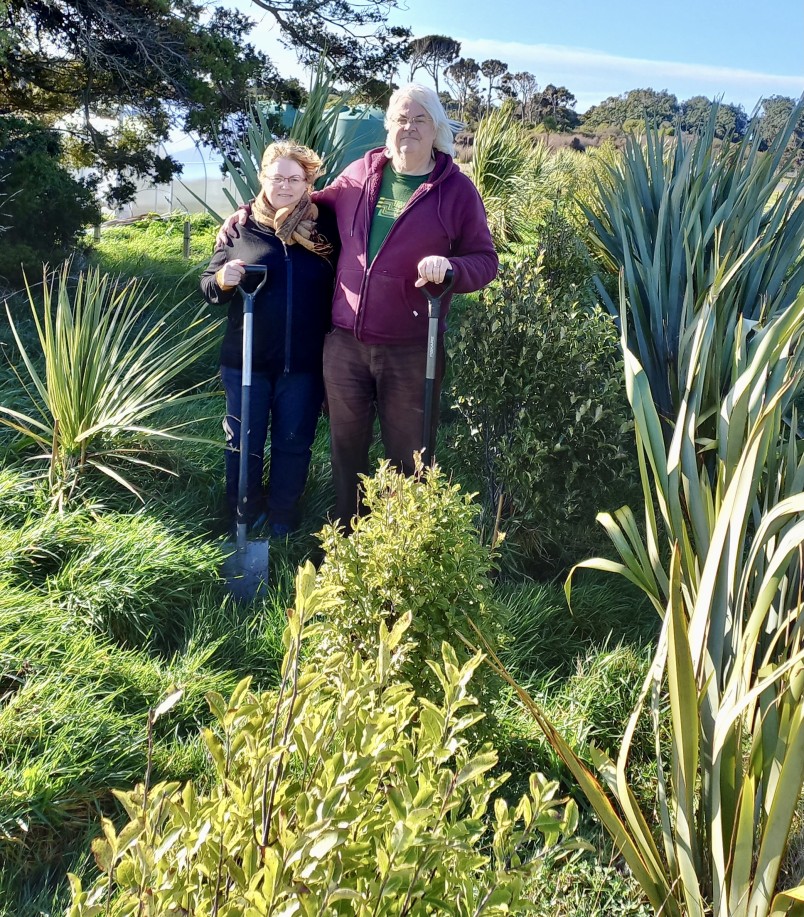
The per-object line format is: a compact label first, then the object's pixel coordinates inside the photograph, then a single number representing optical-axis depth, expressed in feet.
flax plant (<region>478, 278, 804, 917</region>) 5.79
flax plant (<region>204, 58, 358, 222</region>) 19.85
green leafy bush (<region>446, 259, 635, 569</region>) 13.37
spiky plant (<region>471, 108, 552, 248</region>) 35.27
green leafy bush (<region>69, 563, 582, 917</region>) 3.82
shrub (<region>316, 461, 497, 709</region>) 8.42
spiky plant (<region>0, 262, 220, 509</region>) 13.39
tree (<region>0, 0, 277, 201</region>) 25.80
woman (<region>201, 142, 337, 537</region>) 12.43
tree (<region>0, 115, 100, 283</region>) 22.56
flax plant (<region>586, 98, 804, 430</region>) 15.06
